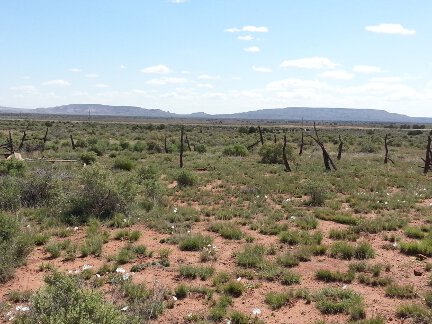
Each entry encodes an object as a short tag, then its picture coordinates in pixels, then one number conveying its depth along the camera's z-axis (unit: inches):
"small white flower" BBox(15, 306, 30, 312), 293.5
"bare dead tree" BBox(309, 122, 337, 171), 1009.0
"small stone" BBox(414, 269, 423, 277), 380.2
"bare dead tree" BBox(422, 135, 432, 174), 963.8
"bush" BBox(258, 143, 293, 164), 1172.5
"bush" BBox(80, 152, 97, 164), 1094.5
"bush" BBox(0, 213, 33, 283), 363.6
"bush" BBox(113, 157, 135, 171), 969.4
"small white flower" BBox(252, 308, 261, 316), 307.0
